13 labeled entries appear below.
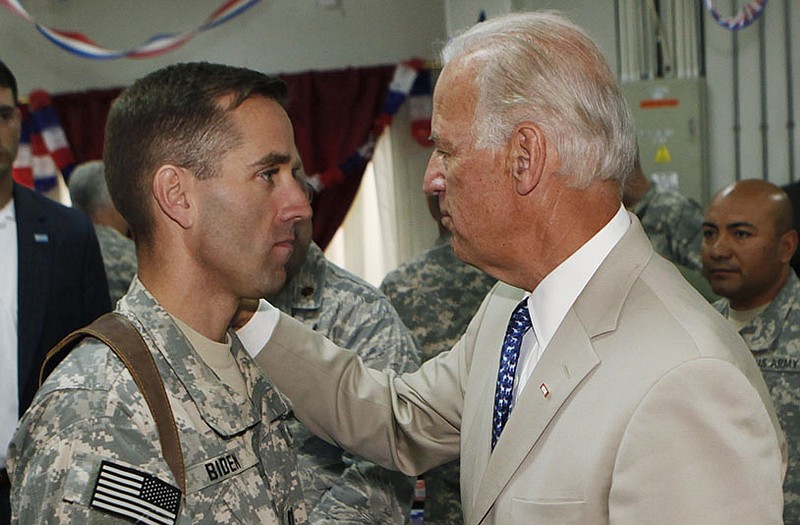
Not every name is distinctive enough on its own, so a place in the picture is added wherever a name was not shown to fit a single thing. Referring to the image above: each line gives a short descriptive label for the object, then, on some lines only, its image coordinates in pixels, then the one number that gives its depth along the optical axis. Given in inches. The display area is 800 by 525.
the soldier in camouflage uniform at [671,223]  178.5
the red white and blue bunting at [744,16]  218.9
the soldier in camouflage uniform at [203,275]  56.4
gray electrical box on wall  233.9
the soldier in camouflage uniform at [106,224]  159.8
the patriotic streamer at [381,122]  282.8
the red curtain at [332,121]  288.4
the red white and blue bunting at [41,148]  298.4
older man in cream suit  54.4
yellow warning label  233.9
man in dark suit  109.5
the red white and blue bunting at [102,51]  229.3
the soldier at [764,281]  122.9
